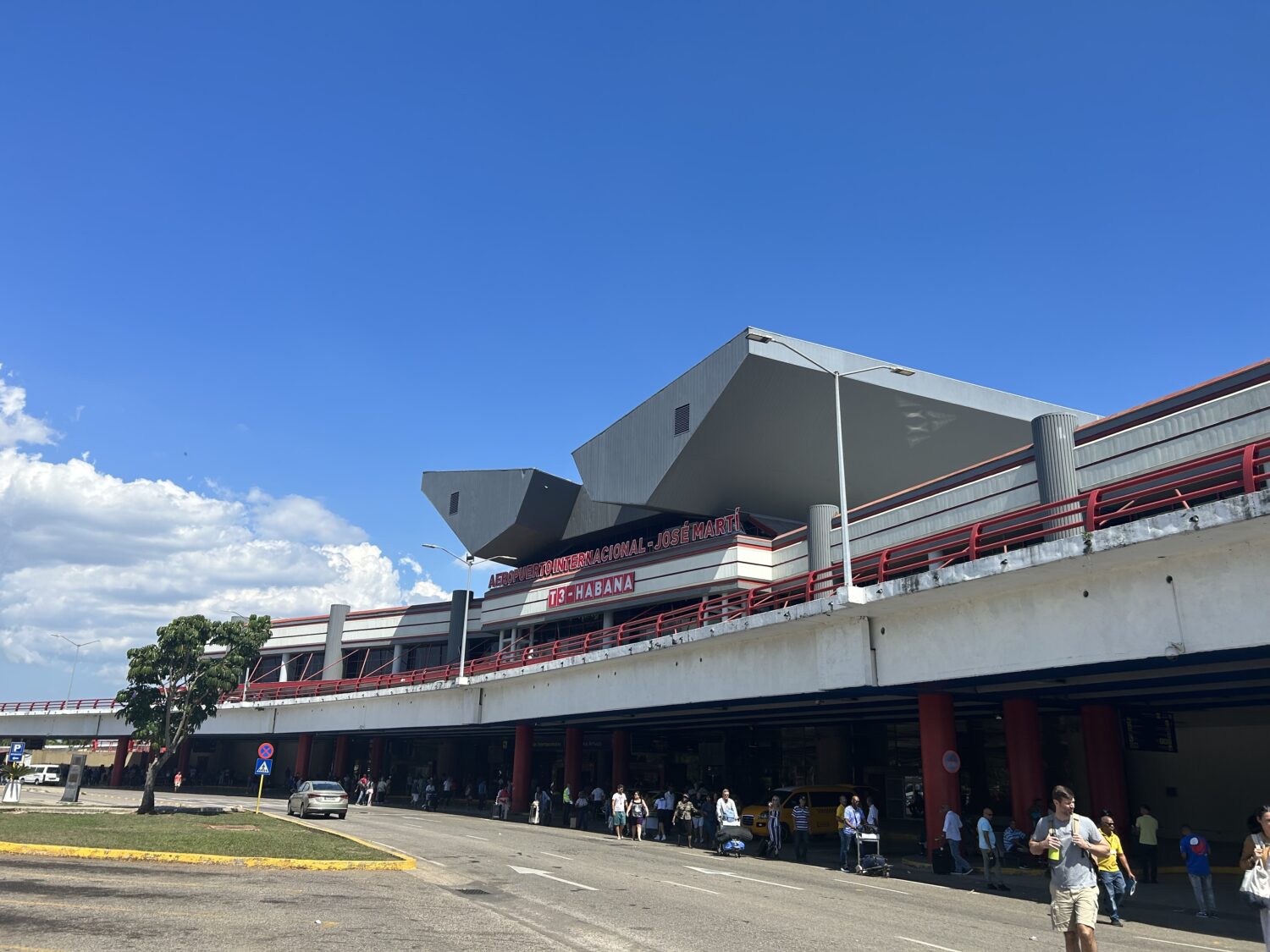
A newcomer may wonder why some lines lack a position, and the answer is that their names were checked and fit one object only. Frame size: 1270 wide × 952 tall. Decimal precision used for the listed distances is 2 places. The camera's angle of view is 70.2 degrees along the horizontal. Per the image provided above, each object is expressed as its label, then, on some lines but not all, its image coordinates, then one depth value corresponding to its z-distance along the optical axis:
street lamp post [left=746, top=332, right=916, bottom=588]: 21.77
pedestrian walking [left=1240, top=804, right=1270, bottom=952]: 8.29
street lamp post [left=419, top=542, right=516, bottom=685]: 42.91
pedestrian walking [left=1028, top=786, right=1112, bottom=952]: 7.89
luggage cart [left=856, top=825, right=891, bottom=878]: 21.70
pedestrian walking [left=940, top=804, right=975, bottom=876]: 21.22
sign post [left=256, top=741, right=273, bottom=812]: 30.22
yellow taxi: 30.05
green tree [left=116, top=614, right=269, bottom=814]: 32.12
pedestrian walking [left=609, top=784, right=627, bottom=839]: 31.53
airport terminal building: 17.80
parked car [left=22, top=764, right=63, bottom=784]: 71.19
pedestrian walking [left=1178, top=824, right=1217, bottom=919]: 16.11
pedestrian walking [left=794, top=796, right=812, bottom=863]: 25.22
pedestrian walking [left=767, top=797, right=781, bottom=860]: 26.80
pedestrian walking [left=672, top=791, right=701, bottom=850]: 29.62
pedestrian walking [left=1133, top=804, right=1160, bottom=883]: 19.91
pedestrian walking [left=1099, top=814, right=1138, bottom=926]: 14.98
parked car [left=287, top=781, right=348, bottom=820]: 34.28
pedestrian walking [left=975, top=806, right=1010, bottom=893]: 19.50
